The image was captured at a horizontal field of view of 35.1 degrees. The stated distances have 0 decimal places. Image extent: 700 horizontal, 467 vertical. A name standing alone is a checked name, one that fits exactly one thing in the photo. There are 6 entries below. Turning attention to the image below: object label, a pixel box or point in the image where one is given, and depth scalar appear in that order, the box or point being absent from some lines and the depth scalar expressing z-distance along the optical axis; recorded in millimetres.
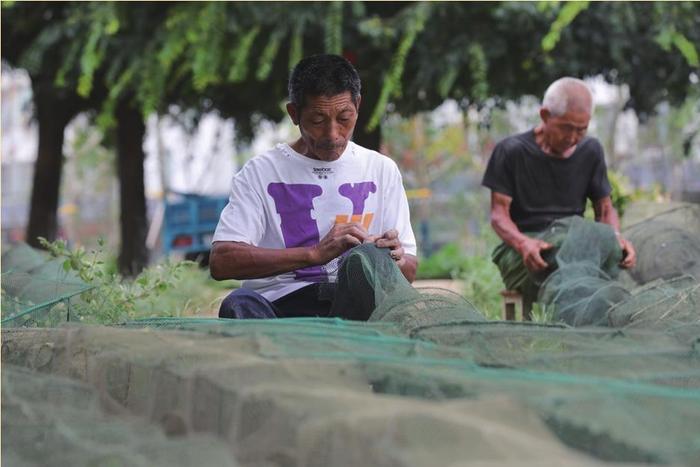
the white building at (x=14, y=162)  32250
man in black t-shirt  6258
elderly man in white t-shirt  3902
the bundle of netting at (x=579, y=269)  5094
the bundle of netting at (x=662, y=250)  6316
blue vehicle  18500
